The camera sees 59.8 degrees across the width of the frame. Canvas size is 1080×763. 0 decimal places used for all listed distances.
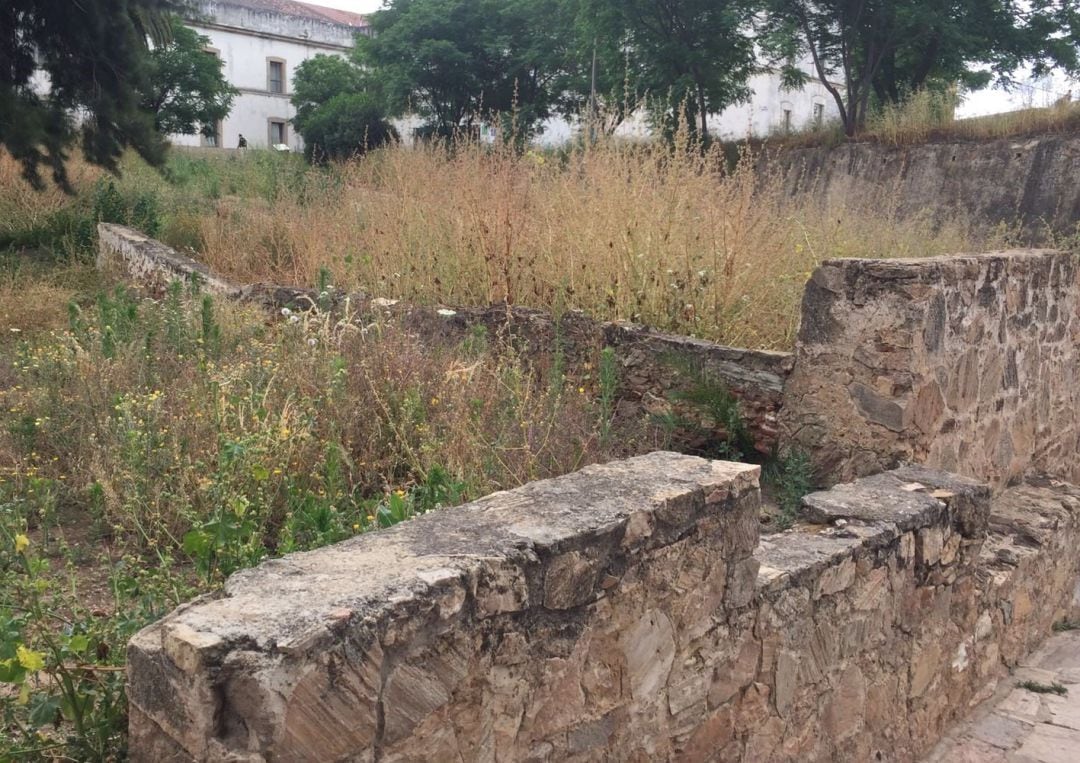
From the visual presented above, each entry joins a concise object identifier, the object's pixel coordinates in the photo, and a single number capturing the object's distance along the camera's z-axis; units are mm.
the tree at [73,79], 9305
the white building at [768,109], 26900
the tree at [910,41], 17297
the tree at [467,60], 23844
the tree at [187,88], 24453
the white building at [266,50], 35562
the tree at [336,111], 23734
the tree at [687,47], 19359
